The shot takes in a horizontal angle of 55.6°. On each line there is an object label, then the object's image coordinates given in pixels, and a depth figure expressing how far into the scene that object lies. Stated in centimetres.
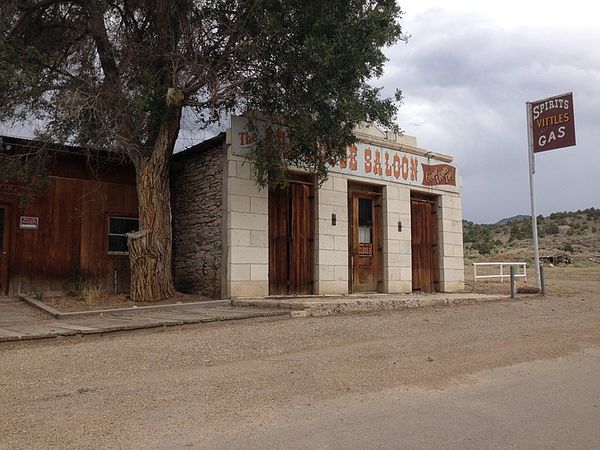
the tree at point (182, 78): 1191
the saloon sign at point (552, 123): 1795
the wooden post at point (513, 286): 1527
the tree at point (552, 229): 5561
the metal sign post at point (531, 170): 1849
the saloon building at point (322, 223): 1381
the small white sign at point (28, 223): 1389
